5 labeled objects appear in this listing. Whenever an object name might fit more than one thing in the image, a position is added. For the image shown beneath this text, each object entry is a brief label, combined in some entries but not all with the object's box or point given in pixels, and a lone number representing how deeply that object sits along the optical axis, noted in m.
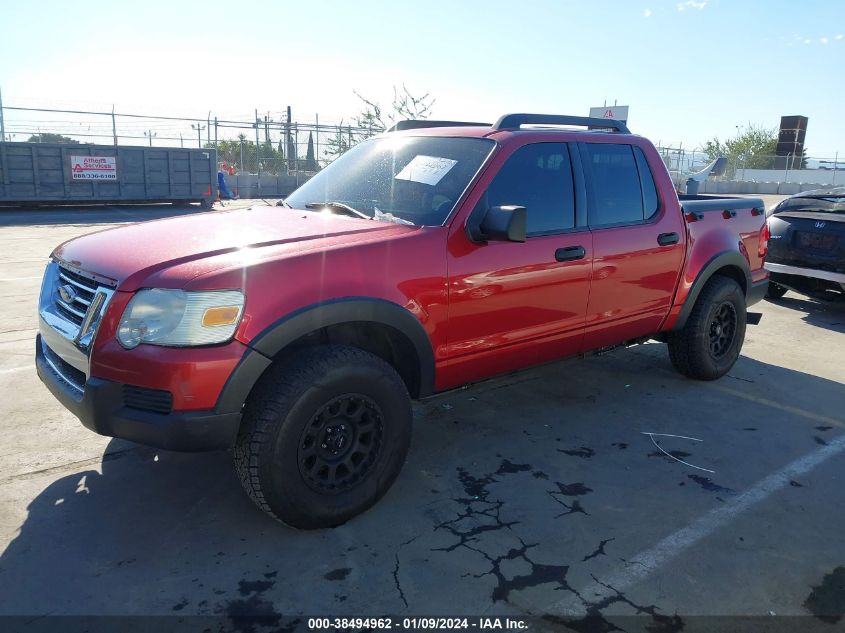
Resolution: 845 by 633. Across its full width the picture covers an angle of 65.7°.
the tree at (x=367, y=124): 20.17
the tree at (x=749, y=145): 49.81
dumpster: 17.78
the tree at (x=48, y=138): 20.03
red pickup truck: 2.63
